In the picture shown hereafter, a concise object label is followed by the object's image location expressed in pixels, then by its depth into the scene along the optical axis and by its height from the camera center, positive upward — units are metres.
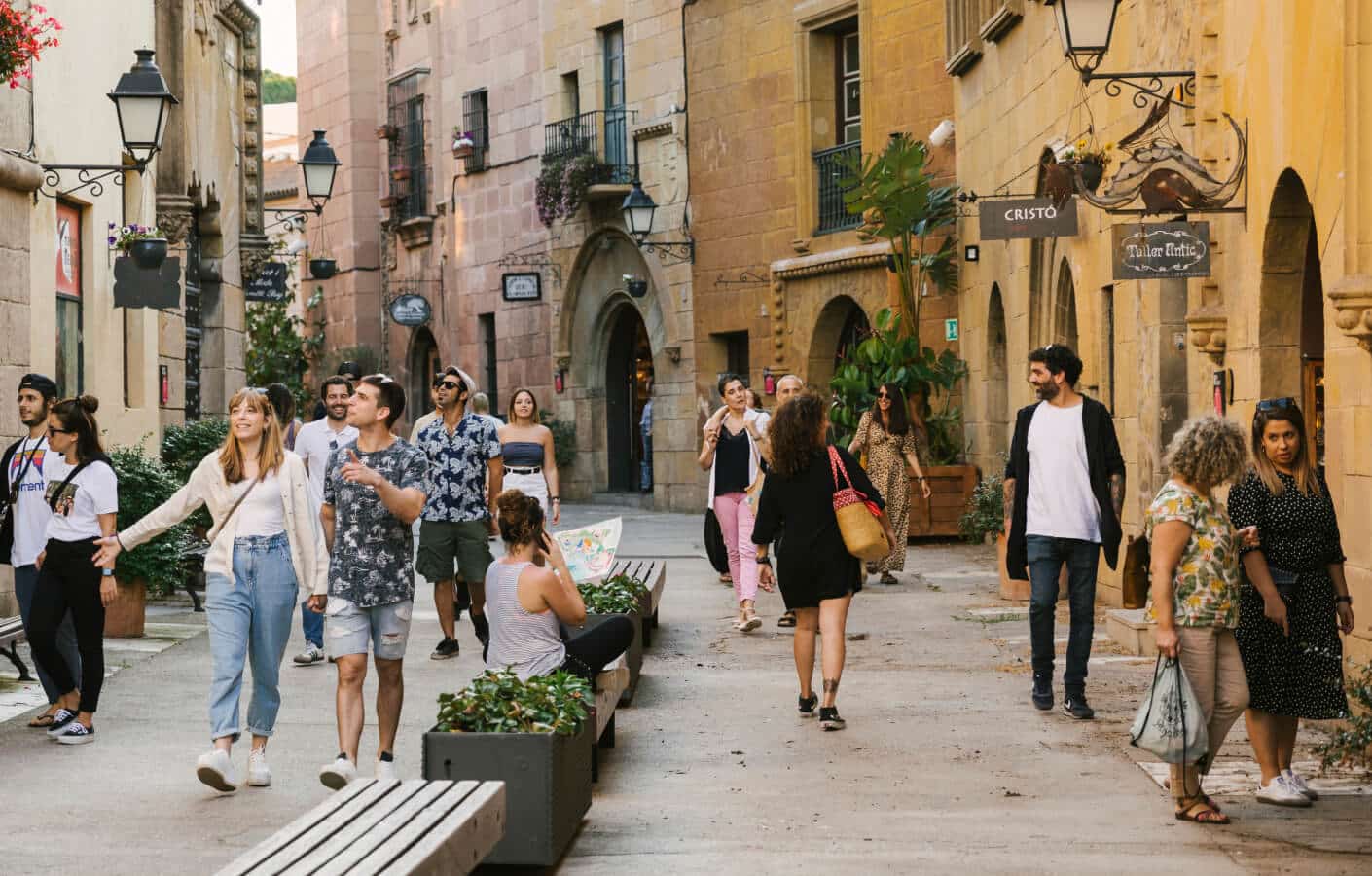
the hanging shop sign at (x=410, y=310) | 36.88 +1.52
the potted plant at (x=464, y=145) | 35.59 +4.40
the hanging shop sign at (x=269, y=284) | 24.66 +1.37
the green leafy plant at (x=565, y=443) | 32.53 -0.88
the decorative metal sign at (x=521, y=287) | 33.00 +1.70
